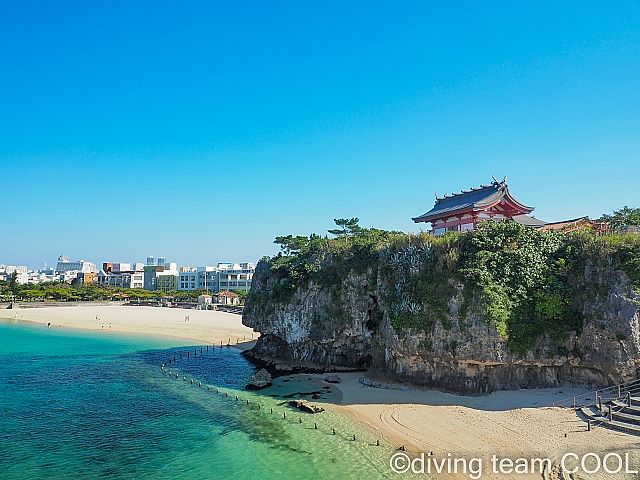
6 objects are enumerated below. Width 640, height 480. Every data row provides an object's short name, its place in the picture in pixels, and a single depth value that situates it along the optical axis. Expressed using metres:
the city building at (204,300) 85.75
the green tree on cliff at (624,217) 29.22
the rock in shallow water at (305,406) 23.31
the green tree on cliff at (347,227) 44.84
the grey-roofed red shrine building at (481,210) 36.25
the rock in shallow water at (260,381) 28.78
